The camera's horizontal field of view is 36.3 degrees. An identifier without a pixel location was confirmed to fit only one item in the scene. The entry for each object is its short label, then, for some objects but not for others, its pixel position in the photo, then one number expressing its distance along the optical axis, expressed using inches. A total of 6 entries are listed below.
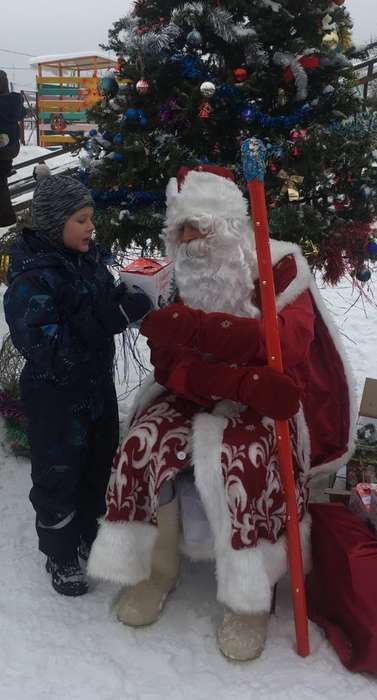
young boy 79.9
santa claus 76.9
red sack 75.7
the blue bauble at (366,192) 106.7
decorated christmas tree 103.7
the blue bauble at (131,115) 107.8
